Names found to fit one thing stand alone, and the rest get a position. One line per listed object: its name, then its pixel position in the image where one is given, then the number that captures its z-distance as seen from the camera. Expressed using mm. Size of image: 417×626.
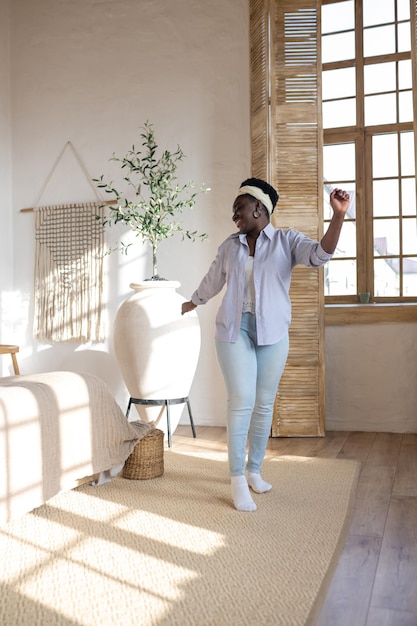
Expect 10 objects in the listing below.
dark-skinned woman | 2705
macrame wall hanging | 4941
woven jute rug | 1761
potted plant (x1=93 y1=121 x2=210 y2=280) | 4113
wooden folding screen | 4211
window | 4574
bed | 2463
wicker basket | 3162
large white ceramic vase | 3824
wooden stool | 4566
